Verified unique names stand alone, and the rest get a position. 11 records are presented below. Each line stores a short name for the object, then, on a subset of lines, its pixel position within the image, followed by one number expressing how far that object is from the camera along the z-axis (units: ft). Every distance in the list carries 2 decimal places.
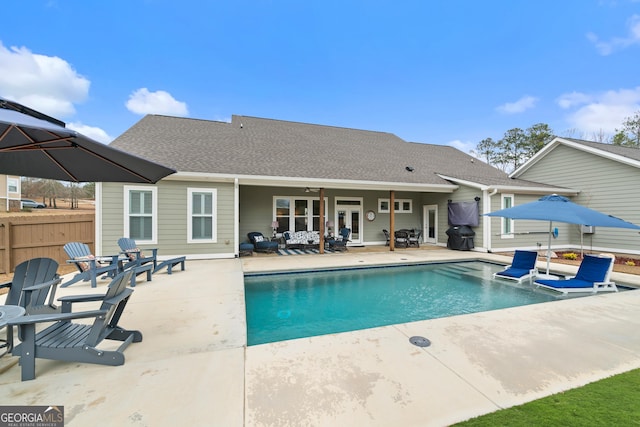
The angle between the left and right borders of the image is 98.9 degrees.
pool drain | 10.97
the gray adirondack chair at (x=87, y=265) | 18.85
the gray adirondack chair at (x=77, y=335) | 8.25
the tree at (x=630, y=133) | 70.79
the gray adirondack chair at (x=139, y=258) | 22.02
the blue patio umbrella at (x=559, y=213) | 19.74
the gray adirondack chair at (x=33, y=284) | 10.65
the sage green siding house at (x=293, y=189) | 28.53
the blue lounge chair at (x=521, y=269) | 23.15
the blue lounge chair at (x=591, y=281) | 19.74
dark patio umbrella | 6.92
